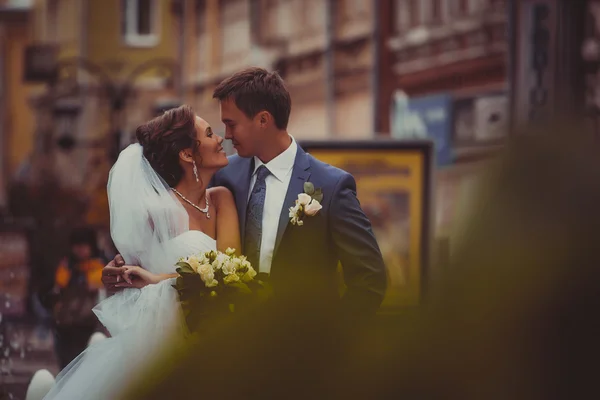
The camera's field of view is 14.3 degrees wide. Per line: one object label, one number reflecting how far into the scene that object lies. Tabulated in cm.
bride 682
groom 649
